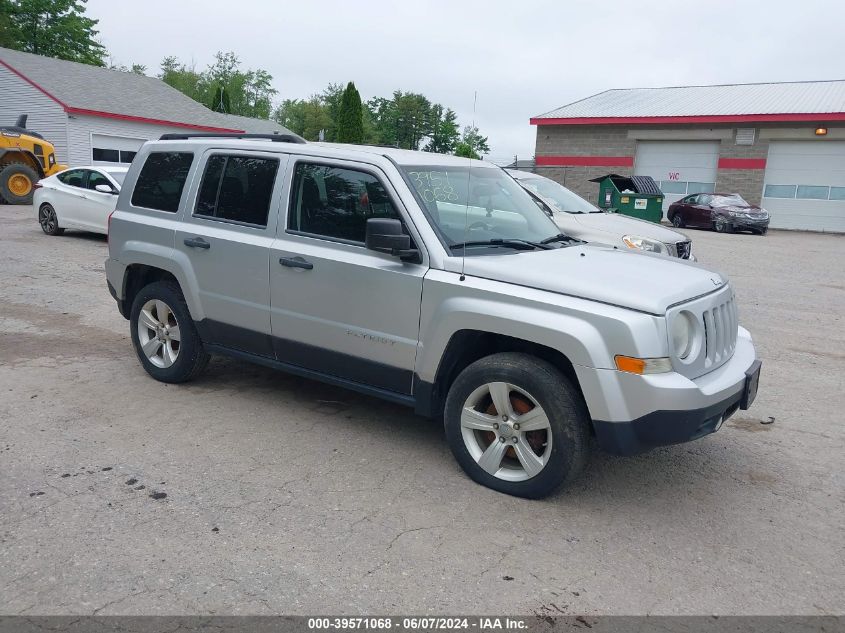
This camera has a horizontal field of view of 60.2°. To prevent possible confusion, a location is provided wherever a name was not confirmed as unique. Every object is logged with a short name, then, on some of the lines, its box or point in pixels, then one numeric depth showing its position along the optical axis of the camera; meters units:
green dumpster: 25.70
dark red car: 24.44
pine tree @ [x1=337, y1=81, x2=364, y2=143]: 24.23
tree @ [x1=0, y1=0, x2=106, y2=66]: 48.91
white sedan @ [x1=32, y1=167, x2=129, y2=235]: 14.11
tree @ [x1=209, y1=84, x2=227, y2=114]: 57.03
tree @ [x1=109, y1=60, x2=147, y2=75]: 83.44
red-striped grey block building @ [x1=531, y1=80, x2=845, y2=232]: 28.72
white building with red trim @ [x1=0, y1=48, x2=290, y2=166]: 28.50
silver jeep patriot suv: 3.74
